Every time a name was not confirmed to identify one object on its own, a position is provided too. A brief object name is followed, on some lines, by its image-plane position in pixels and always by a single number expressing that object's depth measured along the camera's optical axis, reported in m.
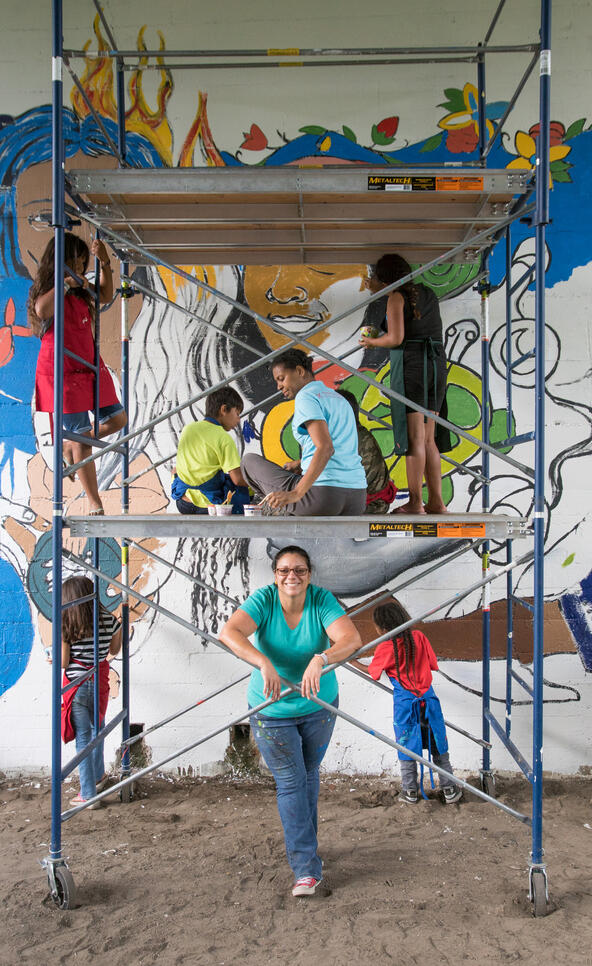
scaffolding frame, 3.21
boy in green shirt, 3.91
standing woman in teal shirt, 3.21
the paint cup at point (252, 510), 3.51
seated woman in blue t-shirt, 3.44
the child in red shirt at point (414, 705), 4.30
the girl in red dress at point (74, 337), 3.66
